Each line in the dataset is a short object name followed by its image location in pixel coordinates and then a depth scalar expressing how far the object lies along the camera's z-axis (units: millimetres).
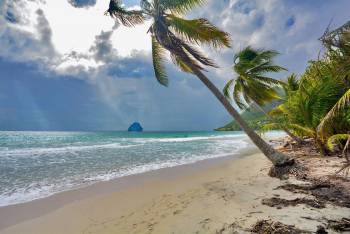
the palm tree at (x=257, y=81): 14321
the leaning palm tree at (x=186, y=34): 8289
